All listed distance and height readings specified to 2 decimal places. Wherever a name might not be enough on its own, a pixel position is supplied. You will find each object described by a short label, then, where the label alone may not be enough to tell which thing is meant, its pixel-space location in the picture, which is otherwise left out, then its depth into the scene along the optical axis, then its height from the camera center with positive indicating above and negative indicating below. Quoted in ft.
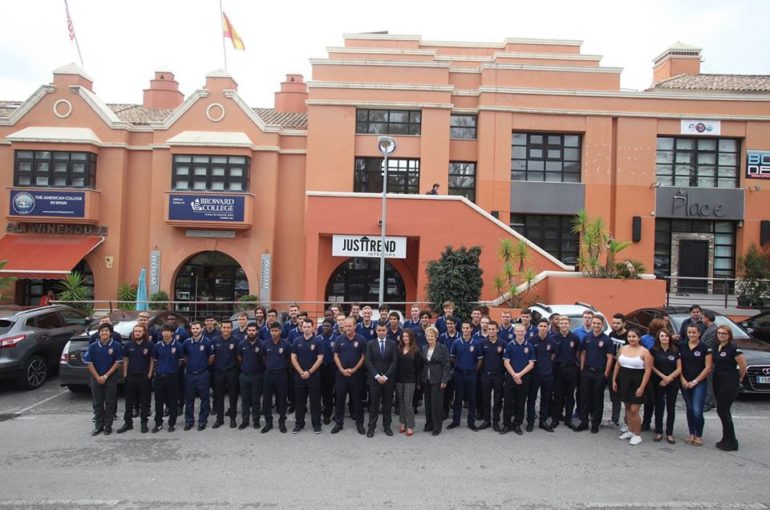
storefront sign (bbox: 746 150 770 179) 71.05 +13.43
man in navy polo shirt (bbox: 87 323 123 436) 27.68 -6.26
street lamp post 45.42 +9.18
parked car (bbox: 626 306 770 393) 32.89 -4.71
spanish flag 77.98 +30.69
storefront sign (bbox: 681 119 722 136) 71.10 +17.81
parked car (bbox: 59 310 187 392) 33.09 -6.82
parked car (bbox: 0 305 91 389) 35.73 -6.30
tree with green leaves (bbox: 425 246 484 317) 51.44 -1.85
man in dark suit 27.76 -5.63
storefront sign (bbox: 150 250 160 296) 69.41 -2.40
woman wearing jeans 25.91 -5.02
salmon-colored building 69.21 +11.71
